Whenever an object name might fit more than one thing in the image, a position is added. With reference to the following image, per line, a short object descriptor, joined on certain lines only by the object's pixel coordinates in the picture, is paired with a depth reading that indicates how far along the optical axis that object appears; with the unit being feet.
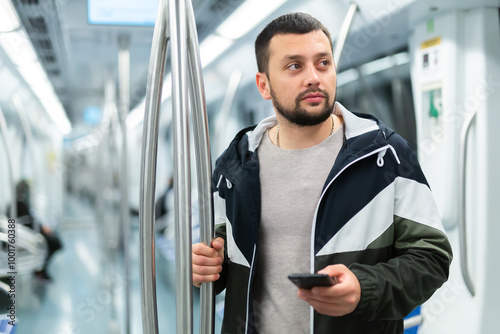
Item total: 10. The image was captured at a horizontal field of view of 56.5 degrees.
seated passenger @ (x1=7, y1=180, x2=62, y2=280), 10.44
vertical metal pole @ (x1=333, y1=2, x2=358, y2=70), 7.99
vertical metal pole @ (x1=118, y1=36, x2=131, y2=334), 10.20
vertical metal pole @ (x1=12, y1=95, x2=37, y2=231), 9.39
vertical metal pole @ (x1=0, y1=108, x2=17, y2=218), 8.09
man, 3.70
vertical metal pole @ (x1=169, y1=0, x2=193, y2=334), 3.47
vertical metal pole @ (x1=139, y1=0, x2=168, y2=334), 3.87
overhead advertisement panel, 8.29
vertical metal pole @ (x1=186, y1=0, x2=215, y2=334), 3.84
